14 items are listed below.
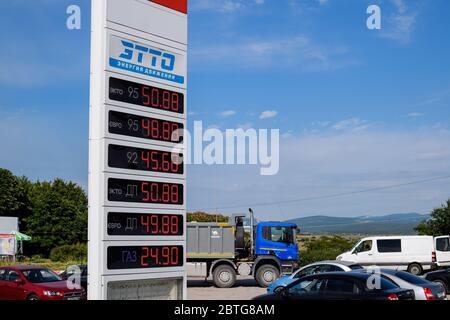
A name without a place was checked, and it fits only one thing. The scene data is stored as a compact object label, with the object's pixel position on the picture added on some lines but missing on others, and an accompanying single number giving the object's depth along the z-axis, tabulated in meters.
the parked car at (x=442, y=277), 21.92
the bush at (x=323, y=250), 35.06
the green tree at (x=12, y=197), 66.88
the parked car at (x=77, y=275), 19.91
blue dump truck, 27.81
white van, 32.25
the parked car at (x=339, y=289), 12.85
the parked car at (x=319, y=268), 19.53
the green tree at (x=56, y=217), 64.12
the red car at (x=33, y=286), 17.89
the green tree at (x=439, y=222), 43.72
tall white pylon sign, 8.38
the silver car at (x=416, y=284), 14.09
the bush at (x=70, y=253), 51.62
